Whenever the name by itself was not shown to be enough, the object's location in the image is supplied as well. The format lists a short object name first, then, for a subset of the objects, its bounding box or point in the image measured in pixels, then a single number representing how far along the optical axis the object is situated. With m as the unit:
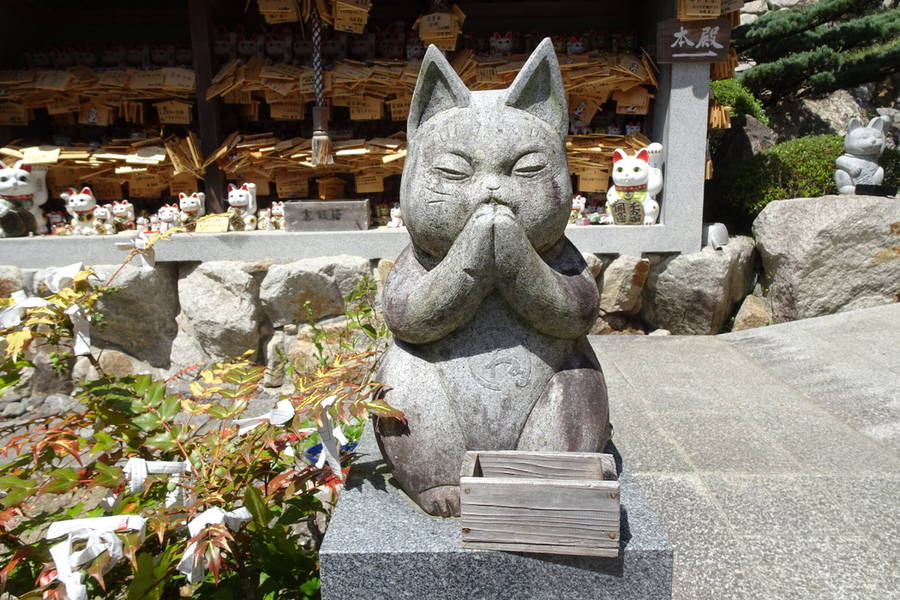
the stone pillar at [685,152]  5.70
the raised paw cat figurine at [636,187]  5.81
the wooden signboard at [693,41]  5.49
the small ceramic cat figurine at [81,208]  5.94
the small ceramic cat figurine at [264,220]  6.29
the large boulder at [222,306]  5.38
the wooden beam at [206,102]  6.07
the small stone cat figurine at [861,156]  6.18
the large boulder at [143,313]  5.36
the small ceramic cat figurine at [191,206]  6.06
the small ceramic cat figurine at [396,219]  6.15
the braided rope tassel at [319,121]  5.67
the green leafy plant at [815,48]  8.43
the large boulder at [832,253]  5.80
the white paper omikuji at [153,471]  1.79
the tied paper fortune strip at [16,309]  1.88
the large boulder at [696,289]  5.77
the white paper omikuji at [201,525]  1.61
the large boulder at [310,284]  5.38
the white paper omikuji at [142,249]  2.30
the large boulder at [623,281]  5.72
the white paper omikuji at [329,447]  1.98
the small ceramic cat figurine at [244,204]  5.98
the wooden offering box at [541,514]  1.80
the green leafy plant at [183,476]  1.71
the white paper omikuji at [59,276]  2.09
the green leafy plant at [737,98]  8.40
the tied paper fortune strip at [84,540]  1.45
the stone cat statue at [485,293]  2.04
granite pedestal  1.88
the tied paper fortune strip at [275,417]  1.85
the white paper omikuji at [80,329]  1.97
